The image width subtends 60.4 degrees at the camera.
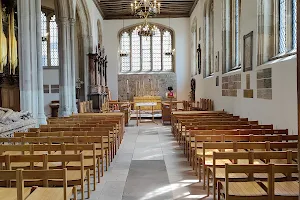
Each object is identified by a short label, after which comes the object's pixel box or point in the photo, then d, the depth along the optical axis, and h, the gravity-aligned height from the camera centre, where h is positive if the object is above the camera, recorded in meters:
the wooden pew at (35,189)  2.08 -0.79
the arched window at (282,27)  6.21 +1.68
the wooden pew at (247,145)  3.10 -0.61
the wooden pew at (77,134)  4.39 -0.63
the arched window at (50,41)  14.53 +3.25
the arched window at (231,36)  9.09 +2.19
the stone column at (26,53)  6.69 +1.19
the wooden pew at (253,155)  2.65 -0.62
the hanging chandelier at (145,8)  9.79 +3.39
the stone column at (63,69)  9.97 +1.12
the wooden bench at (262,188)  2.22 -0.87
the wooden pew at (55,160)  2.68 -0.66
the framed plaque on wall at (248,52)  6.96 +1.23
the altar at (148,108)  12.88 -0.63
